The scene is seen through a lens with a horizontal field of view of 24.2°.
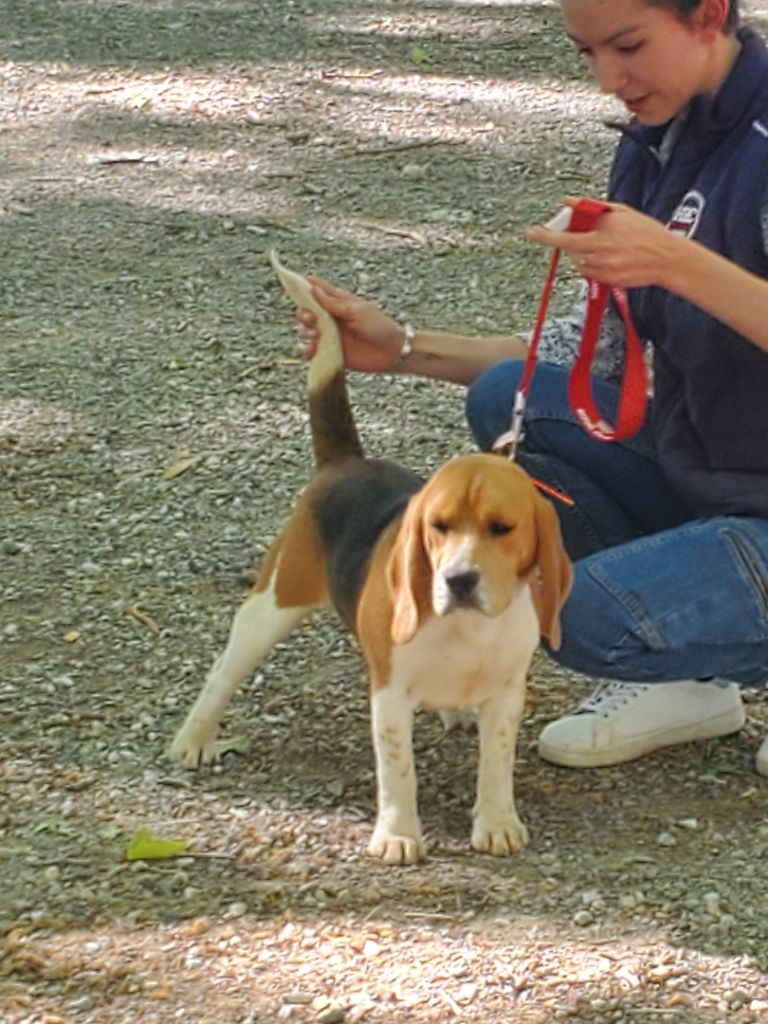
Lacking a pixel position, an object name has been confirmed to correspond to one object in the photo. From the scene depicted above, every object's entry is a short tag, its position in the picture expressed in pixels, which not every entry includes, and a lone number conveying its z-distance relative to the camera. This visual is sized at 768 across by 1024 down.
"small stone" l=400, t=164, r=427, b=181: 8.02
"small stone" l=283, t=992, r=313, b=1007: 3.08
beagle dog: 3.14
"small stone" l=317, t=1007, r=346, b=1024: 3.03
